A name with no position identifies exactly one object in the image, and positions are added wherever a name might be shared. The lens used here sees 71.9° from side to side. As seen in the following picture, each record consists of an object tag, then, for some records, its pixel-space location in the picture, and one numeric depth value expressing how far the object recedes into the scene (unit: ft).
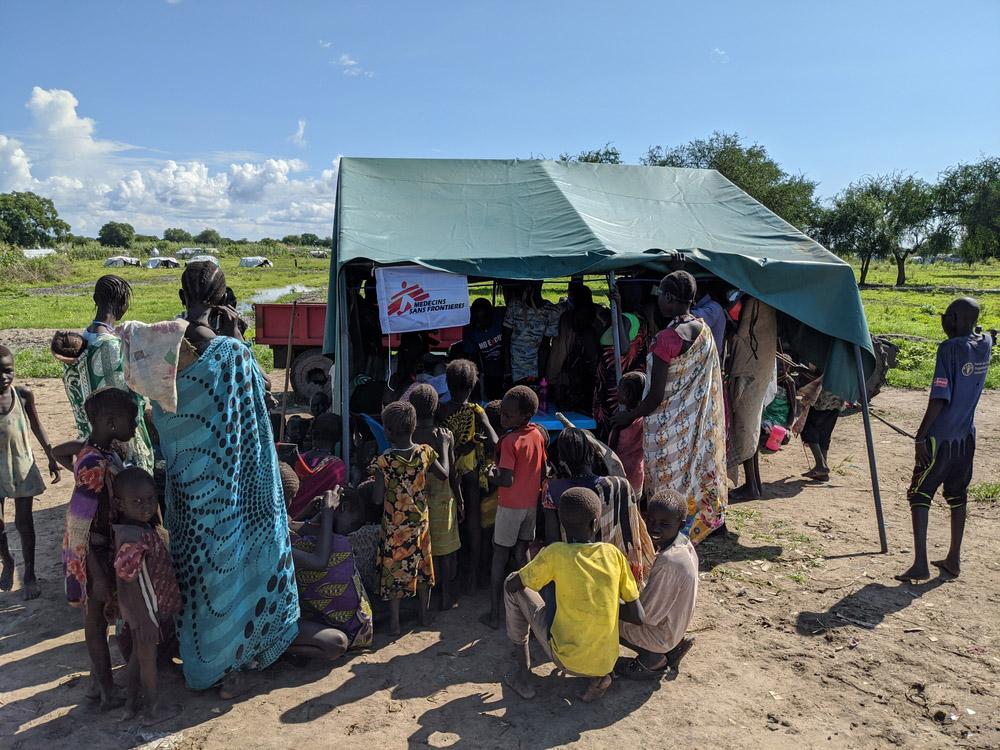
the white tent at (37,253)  164.04
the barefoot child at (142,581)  10.12
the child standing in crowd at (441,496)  13.76
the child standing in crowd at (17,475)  14.98
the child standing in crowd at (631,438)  16.07
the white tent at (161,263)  196.97
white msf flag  16.81
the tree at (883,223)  136.98
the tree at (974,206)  143.43
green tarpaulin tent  17.43
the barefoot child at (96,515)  10.23
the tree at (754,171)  111.55
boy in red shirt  13.62
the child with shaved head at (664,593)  11.62
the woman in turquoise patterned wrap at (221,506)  10.39
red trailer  34.09
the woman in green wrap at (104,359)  13.43
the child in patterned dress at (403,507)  13.05
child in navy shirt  15.08
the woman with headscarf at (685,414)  15.29
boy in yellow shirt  10.71
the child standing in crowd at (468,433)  14.79
